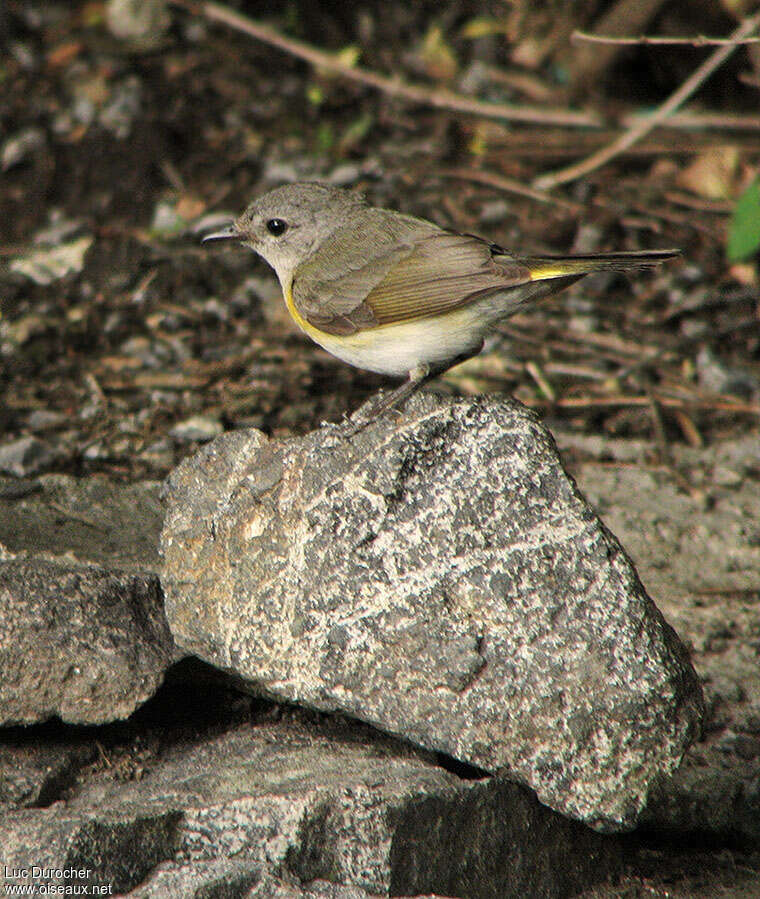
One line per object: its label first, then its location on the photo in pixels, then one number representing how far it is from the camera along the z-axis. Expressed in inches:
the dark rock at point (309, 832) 220.7
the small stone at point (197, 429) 425.7
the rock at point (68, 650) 255.3
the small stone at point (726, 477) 423.8
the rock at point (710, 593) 282.5
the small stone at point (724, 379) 476.1
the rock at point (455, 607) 238.1
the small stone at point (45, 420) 431.2
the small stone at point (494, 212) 555.8
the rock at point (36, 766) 251.9
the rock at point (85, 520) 300.8
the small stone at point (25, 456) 404.5
